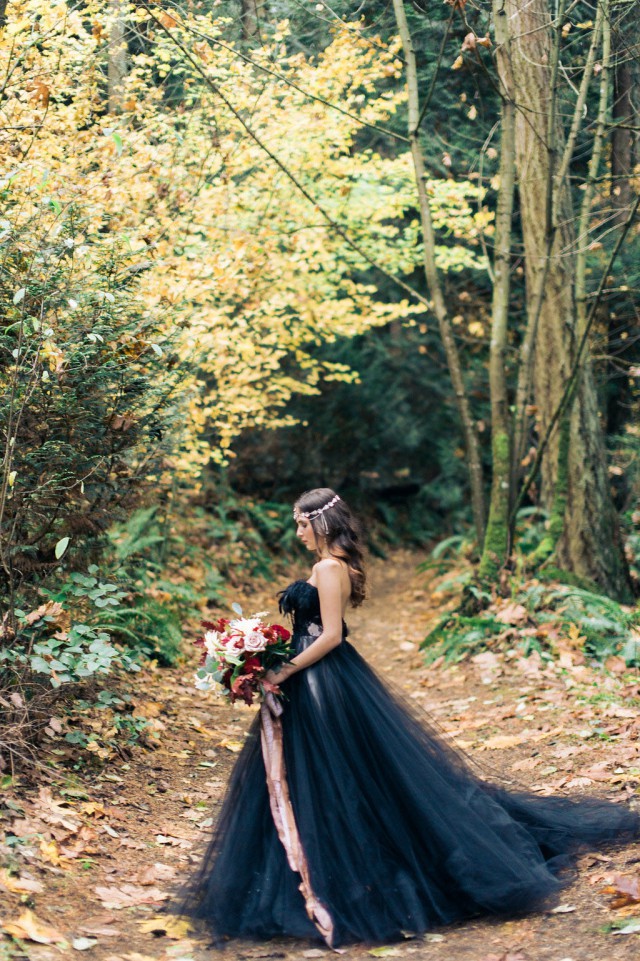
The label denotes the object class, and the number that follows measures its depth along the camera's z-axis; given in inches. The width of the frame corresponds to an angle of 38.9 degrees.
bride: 149.0
